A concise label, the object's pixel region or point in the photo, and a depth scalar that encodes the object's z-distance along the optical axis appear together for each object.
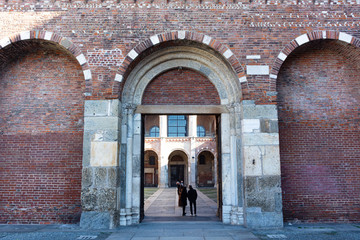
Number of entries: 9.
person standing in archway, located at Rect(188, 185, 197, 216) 9.62
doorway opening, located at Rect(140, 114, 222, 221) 26.09
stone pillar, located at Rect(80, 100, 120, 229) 6.99
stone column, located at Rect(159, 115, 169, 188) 25.97
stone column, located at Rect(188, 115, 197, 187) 25.58
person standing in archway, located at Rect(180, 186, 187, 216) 9.50
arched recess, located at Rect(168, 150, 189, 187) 28.28
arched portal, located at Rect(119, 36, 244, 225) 7.77
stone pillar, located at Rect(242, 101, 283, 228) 7.02
